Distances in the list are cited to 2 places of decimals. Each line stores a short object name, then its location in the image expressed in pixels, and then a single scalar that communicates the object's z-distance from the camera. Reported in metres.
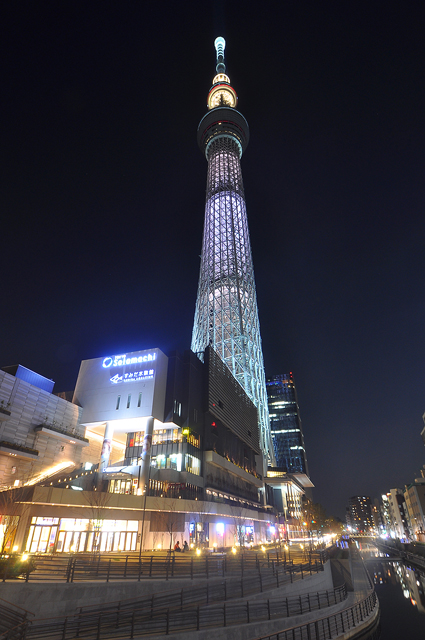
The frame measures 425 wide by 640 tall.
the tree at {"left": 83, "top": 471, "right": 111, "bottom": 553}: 28.72
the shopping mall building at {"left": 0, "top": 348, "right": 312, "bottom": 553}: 28.23
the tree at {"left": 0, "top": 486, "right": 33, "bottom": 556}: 26.06
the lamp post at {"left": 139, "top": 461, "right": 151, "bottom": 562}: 29.62
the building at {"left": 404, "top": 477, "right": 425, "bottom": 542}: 86.76
